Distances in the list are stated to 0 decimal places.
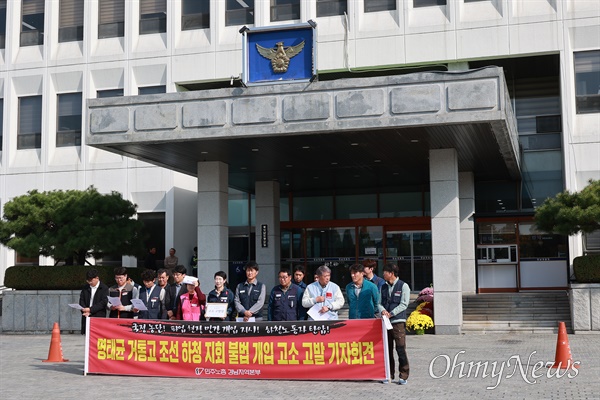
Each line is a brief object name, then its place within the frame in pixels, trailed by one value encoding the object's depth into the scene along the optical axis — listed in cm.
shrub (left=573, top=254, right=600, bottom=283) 1945
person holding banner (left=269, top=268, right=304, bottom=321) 1247
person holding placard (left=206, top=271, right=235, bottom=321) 1280
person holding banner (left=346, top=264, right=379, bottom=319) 1178
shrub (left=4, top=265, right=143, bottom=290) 2231
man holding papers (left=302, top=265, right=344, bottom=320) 1201
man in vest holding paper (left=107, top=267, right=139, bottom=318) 1369
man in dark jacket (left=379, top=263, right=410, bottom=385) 1149
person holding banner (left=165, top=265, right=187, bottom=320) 1333
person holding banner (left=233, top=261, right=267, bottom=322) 1266
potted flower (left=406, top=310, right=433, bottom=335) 1941
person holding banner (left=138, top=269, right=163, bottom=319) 1340
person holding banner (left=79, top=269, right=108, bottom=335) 1364
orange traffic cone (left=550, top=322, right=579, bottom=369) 1263
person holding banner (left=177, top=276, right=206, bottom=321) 1316
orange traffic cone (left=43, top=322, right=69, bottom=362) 1510
